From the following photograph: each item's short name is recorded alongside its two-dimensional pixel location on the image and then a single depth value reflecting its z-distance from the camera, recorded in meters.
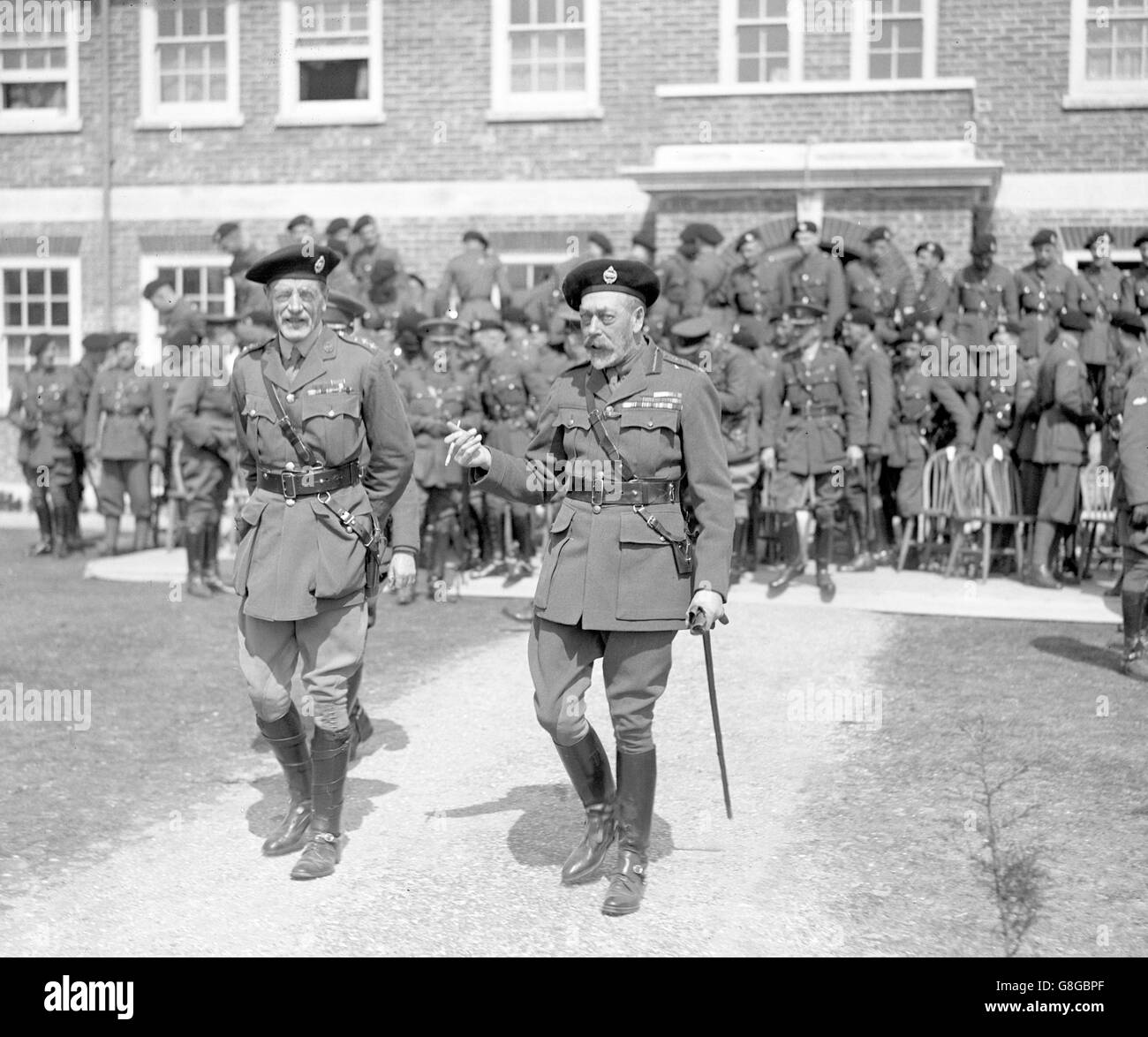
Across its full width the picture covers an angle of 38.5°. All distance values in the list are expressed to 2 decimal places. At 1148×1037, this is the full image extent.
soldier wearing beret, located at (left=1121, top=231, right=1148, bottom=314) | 13.52
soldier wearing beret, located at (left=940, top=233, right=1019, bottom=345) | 14.68
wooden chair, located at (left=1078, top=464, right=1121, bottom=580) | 12.31
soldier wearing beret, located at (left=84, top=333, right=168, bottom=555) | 15.02
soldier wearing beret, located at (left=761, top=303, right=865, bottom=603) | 11.77
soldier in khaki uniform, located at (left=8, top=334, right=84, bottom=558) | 15.28
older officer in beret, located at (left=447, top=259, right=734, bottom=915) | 5.32
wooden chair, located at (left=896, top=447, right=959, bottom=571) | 12.50
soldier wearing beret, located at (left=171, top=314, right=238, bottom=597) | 12.02
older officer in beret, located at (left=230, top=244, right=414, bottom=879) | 5.65
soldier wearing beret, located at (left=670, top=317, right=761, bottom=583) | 11.80
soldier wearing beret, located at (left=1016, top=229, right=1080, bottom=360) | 13.52
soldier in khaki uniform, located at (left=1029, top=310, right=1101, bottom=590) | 11.82
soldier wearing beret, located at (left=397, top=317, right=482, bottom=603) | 12.23
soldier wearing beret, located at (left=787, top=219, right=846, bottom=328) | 14.79
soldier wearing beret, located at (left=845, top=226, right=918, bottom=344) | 14.74
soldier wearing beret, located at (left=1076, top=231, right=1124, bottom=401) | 12.91
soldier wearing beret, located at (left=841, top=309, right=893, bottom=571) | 12.38
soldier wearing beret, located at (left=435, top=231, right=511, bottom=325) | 16.69
